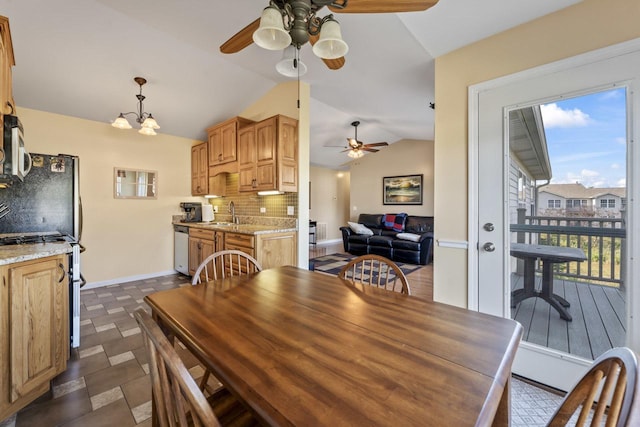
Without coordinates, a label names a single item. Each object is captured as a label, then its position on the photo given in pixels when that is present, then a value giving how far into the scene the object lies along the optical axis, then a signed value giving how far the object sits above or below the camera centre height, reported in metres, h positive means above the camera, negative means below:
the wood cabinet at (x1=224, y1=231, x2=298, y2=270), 3.05 -0.43
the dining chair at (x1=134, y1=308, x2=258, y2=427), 0.56 -0.40
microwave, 1.62 +0.39
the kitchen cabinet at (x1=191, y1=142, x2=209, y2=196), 4.52 +0.72
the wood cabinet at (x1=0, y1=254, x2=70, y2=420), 1.42 -0.70
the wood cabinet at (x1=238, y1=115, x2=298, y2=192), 3.31 +0.73
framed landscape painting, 6.84 +0.57
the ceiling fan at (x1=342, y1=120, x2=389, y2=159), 5.41 +1.33
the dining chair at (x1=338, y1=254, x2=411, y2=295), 1.43 -0.35
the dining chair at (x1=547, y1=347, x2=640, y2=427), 0.44 -0.34
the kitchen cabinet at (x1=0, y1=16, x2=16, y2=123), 1.69 +0.99
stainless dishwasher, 4.33 -0.64
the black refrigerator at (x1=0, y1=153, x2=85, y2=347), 2.45 +0.11
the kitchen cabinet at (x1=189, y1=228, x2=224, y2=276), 3.64 -0.48
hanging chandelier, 2.94 +1.01
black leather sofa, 5.49 -0.67
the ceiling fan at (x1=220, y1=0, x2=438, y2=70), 1.17 +0.89
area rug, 5.00 -1.11
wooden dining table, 0.58 -0.42
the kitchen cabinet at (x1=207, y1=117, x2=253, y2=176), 3.94 +1.04
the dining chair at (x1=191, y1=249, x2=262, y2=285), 2.84 -0.67
